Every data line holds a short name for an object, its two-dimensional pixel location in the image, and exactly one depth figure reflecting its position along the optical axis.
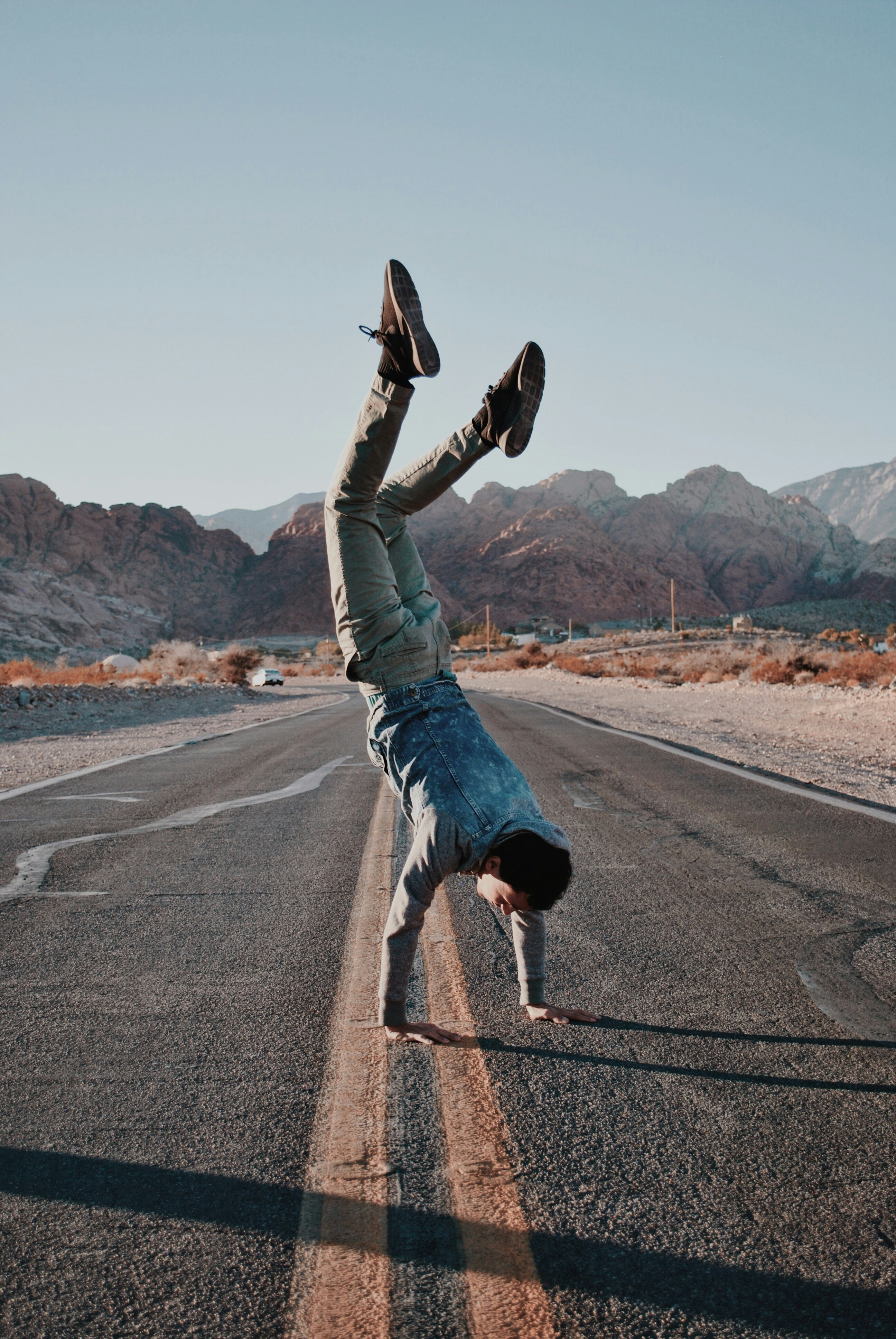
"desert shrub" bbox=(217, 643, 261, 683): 44.41
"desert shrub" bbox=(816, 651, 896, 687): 26.59
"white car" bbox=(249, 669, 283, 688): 46.16
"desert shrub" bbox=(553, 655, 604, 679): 48.19
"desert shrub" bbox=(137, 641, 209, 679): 44.34
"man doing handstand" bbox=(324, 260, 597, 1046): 2.63
